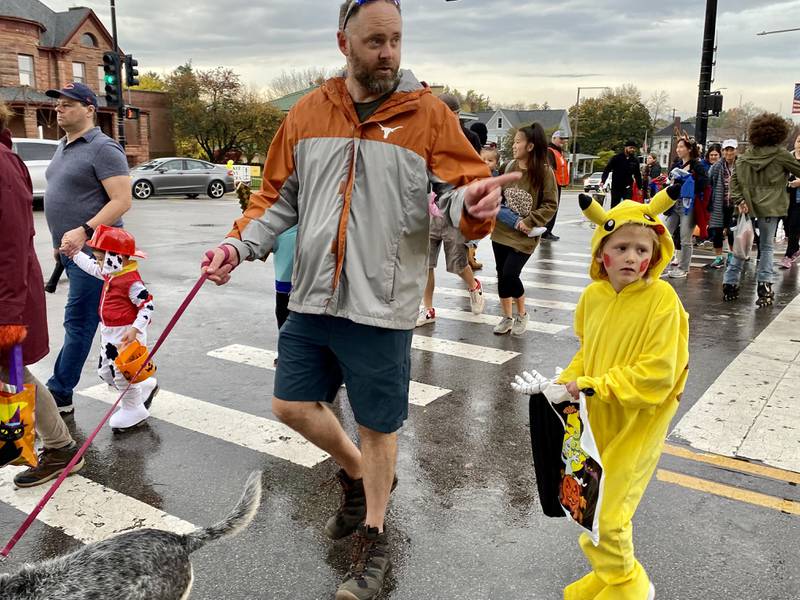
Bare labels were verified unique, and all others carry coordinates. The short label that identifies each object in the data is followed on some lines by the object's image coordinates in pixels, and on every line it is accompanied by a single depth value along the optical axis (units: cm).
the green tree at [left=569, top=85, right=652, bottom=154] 8119
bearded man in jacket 274
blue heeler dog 205
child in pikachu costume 242
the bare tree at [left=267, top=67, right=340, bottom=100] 8341
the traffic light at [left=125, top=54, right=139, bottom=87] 2362
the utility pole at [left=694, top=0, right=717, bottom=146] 1398
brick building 3912
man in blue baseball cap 450
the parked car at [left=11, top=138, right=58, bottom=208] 1833
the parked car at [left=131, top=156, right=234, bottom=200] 2477
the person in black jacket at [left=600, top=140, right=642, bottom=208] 1411
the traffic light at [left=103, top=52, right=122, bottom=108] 2200
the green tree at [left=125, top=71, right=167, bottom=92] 6190
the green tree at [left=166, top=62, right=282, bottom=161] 4588
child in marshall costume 431
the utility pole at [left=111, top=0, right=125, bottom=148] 2441
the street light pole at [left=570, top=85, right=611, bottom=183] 6606
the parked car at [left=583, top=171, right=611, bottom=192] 4172
